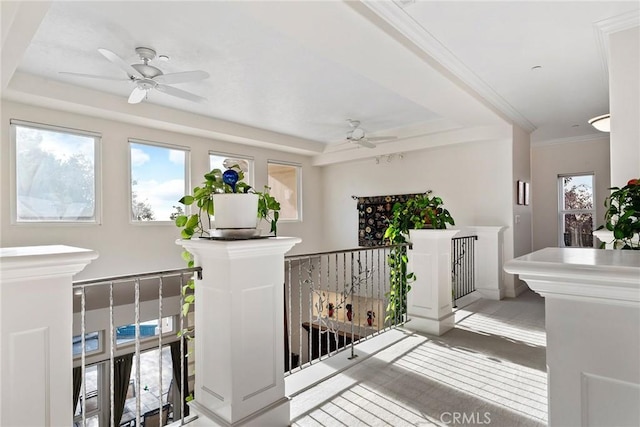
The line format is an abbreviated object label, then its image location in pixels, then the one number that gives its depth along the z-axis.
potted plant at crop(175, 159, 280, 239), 1.63
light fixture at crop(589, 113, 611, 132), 2.88
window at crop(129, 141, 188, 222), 4.88
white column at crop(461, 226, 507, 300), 4.78
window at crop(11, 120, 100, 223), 3.95
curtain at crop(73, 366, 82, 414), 4.71
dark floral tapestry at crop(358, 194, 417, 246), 6.34
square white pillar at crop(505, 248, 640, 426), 0.68
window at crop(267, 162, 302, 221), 7.13
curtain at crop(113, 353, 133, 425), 5.16
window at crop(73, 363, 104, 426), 5.05
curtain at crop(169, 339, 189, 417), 5.50
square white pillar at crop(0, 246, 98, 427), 0.99
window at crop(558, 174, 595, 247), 5.90
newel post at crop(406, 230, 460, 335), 3.12
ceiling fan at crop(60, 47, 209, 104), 2.86
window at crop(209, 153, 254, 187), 5.80
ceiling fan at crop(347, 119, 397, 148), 5.34
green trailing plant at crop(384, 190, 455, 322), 3.31
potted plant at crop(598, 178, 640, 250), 1.41
